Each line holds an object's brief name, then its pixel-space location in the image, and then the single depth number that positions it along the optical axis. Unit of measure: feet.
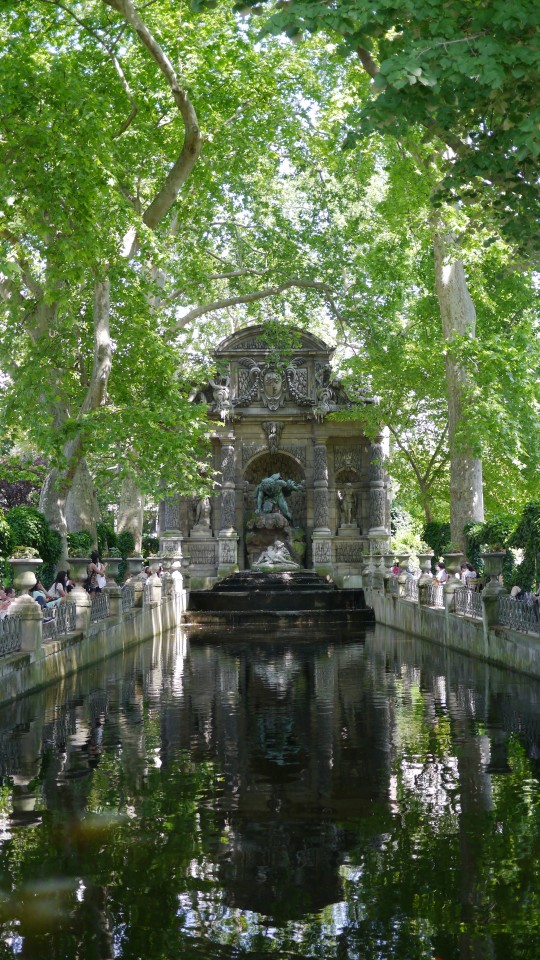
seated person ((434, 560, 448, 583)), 80.82
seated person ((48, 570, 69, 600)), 64.08
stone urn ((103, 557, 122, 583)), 71.46
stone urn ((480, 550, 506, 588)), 54.44
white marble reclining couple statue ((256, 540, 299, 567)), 106.32
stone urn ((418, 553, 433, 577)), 75.00
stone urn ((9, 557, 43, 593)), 47.19
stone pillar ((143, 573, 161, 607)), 77.64
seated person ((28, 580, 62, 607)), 57.82
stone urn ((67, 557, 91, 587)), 57.72
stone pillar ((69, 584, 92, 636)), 55.16
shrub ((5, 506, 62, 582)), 66.23
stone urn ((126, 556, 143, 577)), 82.33
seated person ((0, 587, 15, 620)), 49.78
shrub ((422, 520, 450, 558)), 96.52
